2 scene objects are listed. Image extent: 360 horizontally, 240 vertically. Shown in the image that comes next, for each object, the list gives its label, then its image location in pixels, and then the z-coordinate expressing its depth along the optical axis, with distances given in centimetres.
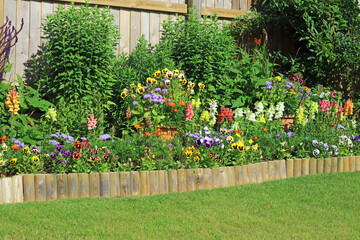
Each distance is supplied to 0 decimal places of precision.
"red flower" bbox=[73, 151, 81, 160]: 873
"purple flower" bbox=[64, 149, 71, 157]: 880
